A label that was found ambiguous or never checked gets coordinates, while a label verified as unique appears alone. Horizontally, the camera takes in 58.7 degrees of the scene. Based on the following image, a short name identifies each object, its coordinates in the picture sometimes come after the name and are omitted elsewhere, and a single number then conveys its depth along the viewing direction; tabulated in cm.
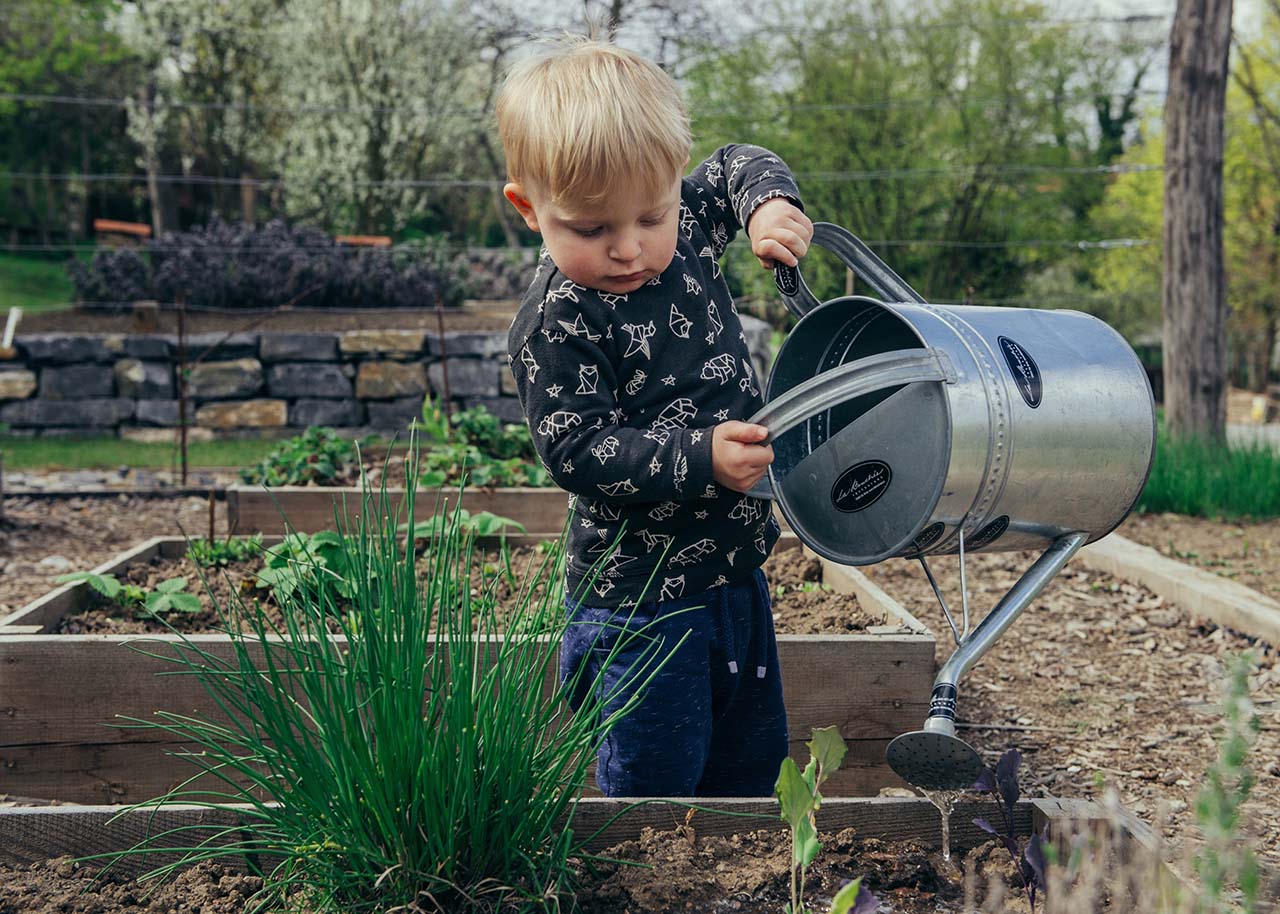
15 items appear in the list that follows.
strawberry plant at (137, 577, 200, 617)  267
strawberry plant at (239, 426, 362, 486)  452
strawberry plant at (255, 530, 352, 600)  242
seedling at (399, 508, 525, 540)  322
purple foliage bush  1022
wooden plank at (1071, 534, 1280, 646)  355
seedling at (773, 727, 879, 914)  125
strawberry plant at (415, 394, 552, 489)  418
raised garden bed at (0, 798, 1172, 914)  146
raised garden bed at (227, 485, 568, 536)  394
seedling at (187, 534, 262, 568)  333
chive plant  131
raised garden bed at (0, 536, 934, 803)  232
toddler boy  153
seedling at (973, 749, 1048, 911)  135
